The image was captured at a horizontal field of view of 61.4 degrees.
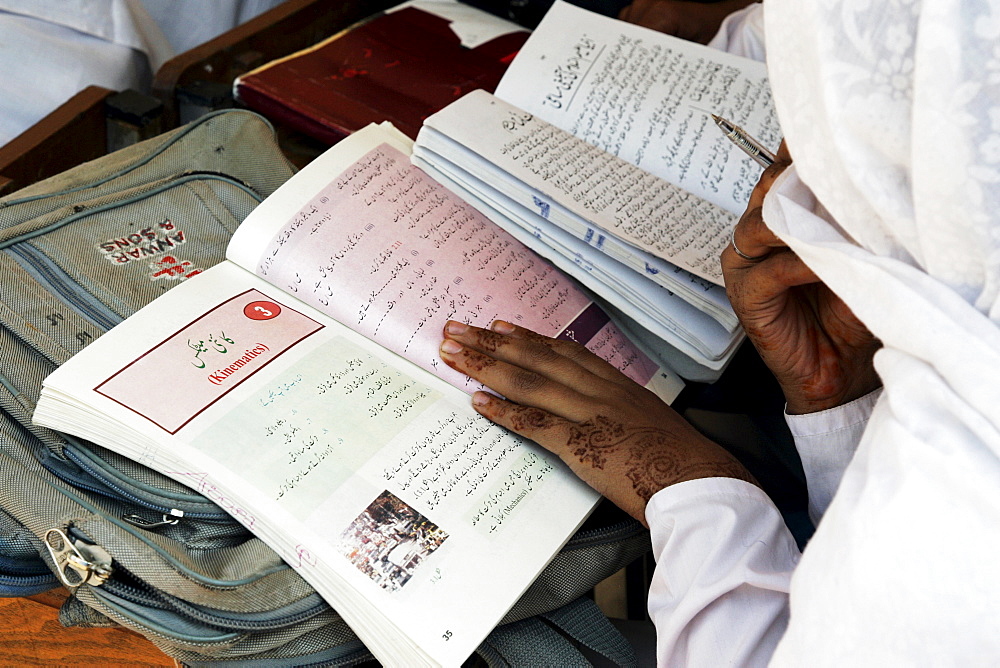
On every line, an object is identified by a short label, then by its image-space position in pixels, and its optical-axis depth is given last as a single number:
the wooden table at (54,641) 0.66
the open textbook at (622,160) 0.77
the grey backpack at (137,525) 0.56
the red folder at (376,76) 1.07
